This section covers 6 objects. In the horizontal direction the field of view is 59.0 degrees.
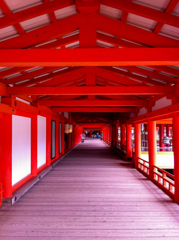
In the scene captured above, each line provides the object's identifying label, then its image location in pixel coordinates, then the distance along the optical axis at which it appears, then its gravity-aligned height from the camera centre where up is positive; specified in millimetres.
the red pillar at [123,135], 11782 -511
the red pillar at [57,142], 9102 -753
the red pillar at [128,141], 9711 -796
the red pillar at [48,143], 7434 -667
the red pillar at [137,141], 7929 -654
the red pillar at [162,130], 14961 -215
